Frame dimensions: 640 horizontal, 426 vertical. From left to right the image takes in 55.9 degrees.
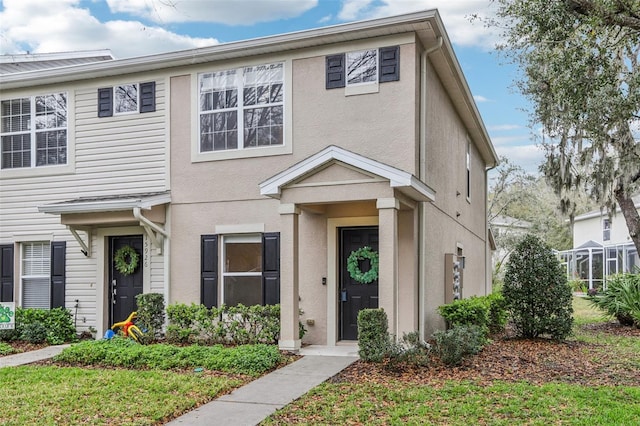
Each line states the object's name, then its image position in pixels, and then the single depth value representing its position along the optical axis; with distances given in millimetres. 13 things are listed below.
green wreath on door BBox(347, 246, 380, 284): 10633
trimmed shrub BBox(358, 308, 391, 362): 8609
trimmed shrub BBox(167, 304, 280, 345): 10328
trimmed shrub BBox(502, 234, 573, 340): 11242
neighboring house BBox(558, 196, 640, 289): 27156
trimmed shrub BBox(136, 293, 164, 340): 11008
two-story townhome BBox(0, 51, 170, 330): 11820
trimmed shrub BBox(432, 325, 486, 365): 8383
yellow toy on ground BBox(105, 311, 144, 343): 10539
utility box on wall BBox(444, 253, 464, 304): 12609
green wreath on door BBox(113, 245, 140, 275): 11953
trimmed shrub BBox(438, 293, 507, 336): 10648
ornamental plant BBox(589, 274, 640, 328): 14273
